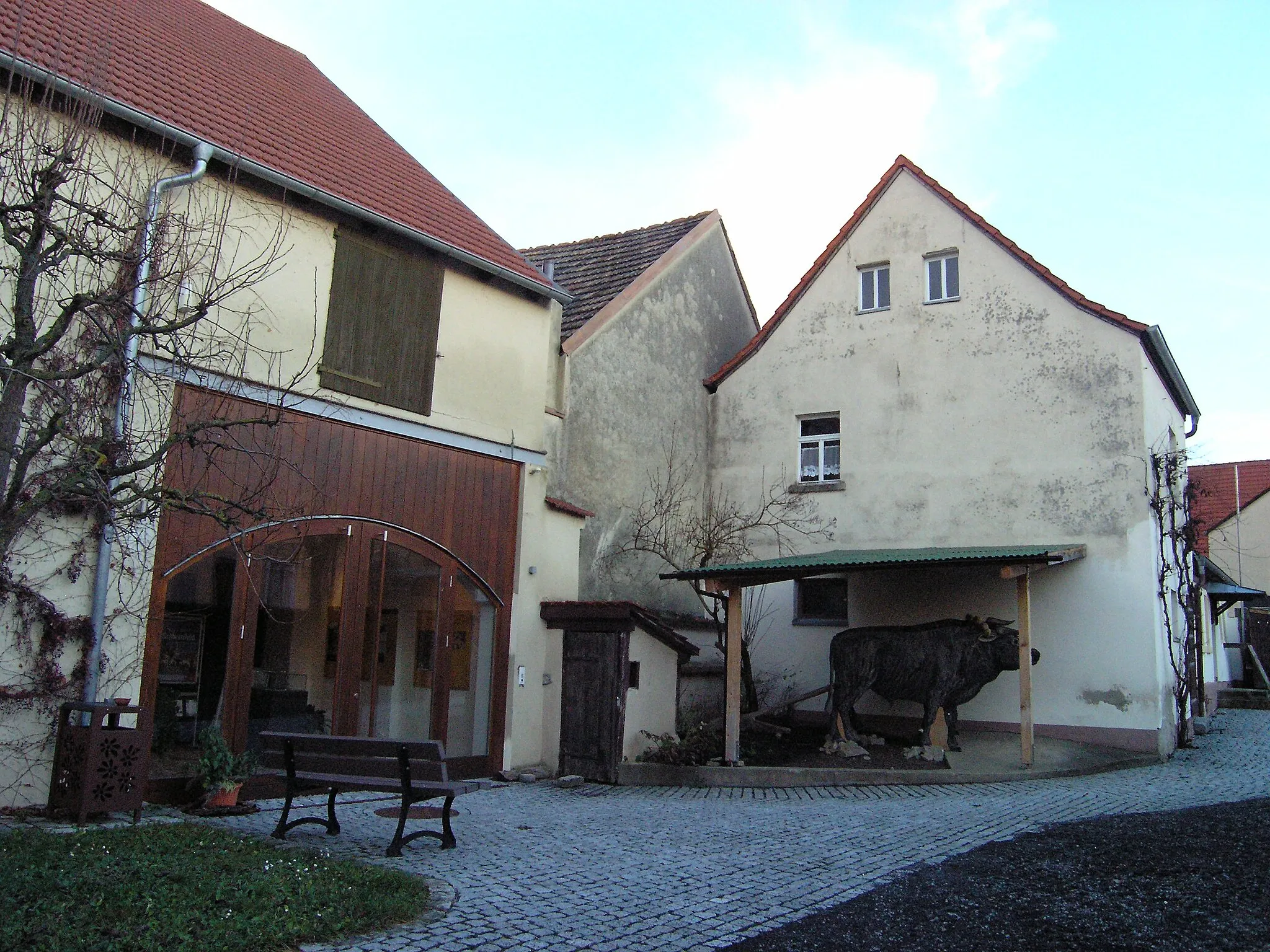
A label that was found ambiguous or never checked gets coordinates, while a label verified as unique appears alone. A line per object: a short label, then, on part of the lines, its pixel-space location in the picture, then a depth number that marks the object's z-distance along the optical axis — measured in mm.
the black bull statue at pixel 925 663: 14477
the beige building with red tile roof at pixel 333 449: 9828
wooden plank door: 12898
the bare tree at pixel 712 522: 17234
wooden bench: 8055
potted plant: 9508
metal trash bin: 8258
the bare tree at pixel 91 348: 6754
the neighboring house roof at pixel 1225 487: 33344
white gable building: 15477
